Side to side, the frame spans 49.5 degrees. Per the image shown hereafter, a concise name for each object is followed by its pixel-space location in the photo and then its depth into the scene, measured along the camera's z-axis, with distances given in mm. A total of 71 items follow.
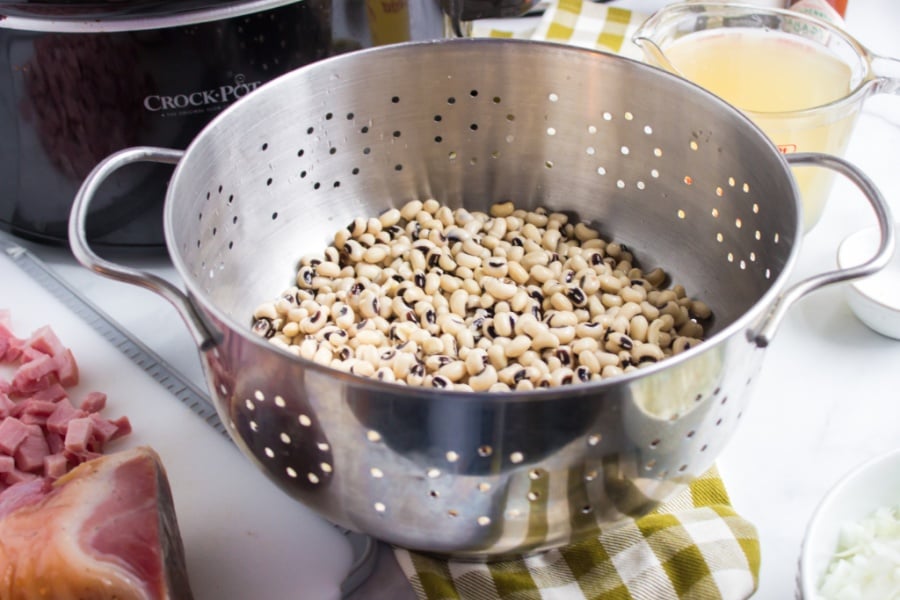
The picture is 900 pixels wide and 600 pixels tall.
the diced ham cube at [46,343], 820
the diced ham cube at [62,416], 757
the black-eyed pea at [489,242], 845
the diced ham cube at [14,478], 723
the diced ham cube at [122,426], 770
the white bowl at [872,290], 846
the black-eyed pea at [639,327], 762
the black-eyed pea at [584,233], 858
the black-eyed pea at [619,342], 731
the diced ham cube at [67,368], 812
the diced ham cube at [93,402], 790
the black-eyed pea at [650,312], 777
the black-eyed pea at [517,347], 721
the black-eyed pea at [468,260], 820
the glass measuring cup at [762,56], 906
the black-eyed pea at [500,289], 792
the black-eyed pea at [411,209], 863
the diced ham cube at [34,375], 794
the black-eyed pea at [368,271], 828
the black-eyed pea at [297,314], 764
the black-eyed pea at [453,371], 699
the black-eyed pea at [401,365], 707
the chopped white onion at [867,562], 620
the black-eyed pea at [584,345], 726
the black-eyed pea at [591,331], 743
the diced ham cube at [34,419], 761
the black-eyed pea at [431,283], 807
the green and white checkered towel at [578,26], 1156
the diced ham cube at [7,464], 716
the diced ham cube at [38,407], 768
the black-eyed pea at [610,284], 807
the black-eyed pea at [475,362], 707
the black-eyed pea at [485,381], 687
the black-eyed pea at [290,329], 761
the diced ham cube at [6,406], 769
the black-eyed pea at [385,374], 687
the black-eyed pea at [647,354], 726
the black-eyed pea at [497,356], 718
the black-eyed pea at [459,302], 793
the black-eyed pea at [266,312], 777
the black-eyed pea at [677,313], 776
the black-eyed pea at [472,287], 810
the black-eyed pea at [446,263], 821
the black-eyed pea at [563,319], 758
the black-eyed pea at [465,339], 745
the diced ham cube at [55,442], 756
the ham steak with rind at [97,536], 594
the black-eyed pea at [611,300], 796
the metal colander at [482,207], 517
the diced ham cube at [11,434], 726
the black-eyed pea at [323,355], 722
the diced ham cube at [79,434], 733
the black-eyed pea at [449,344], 741
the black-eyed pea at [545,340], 726
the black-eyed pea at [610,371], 697
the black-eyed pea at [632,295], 797
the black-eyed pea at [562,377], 683
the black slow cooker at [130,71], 762
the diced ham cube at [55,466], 728
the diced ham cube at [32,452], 734
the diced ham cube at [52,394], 793
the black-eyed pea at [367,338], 742
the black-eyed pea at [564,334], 738
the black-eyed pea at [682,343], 735
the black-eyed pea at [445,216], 867
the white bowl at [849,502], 622
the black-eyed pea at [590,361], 708
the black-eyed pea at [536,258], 834
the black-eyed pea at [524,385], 673
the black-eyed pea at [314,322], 759
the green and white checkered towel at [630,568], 651
